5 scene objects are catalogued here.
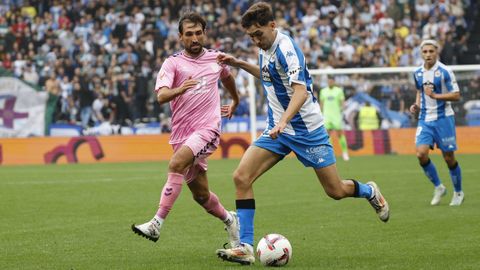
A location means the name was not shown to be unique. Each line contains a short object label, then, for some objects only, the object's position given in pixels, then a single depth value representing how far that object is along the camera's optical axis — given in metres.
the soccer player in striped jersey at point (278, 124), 17.09
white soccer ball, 16.67
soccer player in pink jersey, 18.42
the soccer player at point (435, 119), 27.87
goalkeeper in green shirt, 50.69
